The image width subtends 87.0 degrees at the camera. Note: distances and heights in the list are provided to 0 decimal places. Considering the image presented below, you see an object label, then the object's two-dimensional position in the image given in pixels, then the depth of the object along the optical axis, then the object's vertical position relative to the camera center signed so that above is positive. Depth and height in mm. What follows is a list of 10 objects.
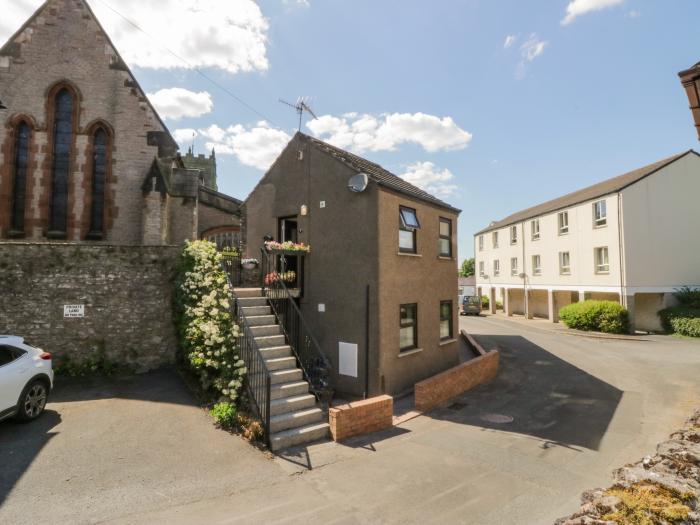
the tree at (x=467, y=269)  84062 +3991
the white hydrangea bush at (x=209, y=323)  8344 -909
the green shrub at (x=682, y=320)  20938 -1977
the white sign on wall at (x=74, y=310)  10414 -676
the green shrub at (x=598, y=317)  22297 -1910
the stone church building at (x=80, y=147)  14273 +5622
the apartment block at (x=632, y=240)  22672 +3051
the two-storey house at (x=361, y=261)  10047 +752
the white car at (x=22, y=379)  6770 -1809
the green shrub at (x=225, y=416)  7566 -2672
